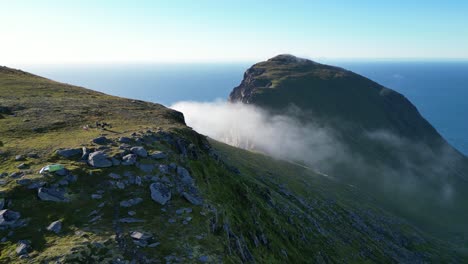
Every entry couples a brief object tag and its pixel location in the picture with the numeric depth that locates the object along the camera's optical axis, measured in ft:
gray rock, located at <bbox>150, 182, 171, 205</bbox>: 129.59
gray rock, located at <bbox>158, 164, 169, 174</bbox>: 144.05
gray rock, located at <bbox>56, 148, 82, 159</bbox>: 143.43
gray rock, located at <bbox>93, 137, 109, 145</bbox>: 156.56
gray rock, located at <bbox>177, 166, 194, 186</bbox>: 147.54
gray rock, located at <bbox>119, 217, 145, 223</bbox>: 114.83
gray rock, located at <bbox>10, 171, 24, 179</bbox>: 124.98
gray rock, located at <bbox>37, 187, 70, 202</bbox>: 116.78
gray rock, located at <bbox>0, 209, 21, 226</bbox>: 105.50
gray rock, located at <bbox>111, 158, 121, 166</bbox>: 139.74
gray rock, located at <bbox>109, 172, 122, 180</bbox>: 132.33
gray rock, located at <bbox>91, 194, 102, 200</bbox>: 121.60
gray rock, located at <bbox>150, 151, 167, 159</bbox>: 151.23
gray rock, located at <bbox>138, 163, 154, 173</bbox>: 141.14
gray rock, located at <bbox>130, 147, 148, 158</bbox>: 148.66
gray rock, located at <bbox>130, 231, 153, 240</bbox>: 108.37
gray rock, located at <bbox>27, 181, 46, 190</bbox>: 119.15
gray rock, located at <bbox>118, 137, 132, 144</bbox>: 160.60
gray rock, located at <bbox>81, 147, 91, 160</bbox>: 141.79
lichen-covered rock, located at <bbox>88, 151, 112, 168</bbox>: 137.23
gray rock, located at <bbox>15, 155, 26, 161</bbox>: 138.62
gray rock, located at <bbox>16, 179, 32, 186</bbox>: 119.97
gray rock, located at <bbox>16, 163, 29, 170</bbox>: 131.28
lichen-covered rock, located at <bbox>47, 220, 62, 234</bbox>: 106.63
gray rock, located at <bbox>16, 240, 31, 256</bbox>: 97.09
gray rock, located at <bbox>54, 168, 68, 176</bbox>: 127.85
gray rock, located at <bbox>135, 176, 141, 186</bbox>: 133.28
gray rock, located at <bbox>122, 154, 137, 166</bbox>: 141.28
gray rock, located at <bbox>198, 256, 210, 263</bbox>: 109.58
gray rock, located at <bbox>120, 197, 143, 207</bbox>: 122.31
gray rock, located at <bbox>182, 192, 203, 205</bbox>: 136.43
